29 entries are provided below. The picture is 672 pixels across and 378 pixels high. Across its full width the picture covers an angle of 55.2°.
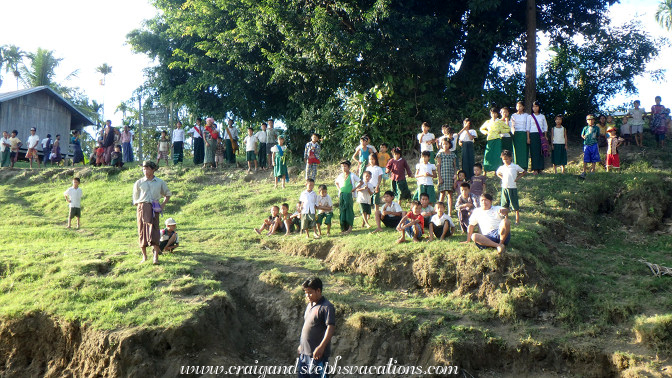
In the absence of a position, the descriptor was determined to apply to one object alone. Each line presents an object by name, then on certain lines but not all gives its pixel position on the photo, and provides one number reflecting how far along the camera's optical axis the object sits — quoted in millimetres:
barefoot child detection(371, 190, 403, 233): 13773
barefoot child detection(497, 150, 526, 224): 12875
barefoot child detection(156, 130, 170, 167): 23938
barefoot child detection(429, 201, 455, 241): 12422
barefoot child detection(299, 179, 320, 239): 13922
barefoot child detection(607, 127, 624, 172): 16438
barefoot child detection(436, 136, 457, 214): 14258
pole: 24297
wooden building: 27969
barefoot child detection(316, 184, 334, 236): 14102
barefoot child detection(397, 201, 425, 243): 12477
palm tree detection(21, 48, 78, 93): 39969
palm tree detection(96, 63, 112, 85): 51844
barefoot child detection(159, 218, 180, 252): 13000
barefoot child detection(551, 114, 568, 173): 16188
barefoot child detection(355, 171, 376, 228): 14295
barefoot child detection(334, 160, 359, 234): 14070
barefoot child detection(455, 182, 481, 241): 12789
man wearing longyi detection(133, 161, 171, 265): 11594
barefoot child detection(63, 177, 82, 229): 16812
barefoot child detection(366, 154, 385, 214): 14508
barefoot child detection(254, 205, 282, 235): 14781
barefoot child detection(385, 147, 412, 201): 14842
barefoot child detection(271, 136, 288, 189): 18677
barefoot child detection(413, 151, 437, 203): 14000
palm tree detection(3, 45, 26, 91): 45688
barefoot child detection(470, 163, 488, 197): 13234
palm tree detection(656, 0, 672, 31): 38625
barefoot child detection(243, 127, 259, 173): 20953
